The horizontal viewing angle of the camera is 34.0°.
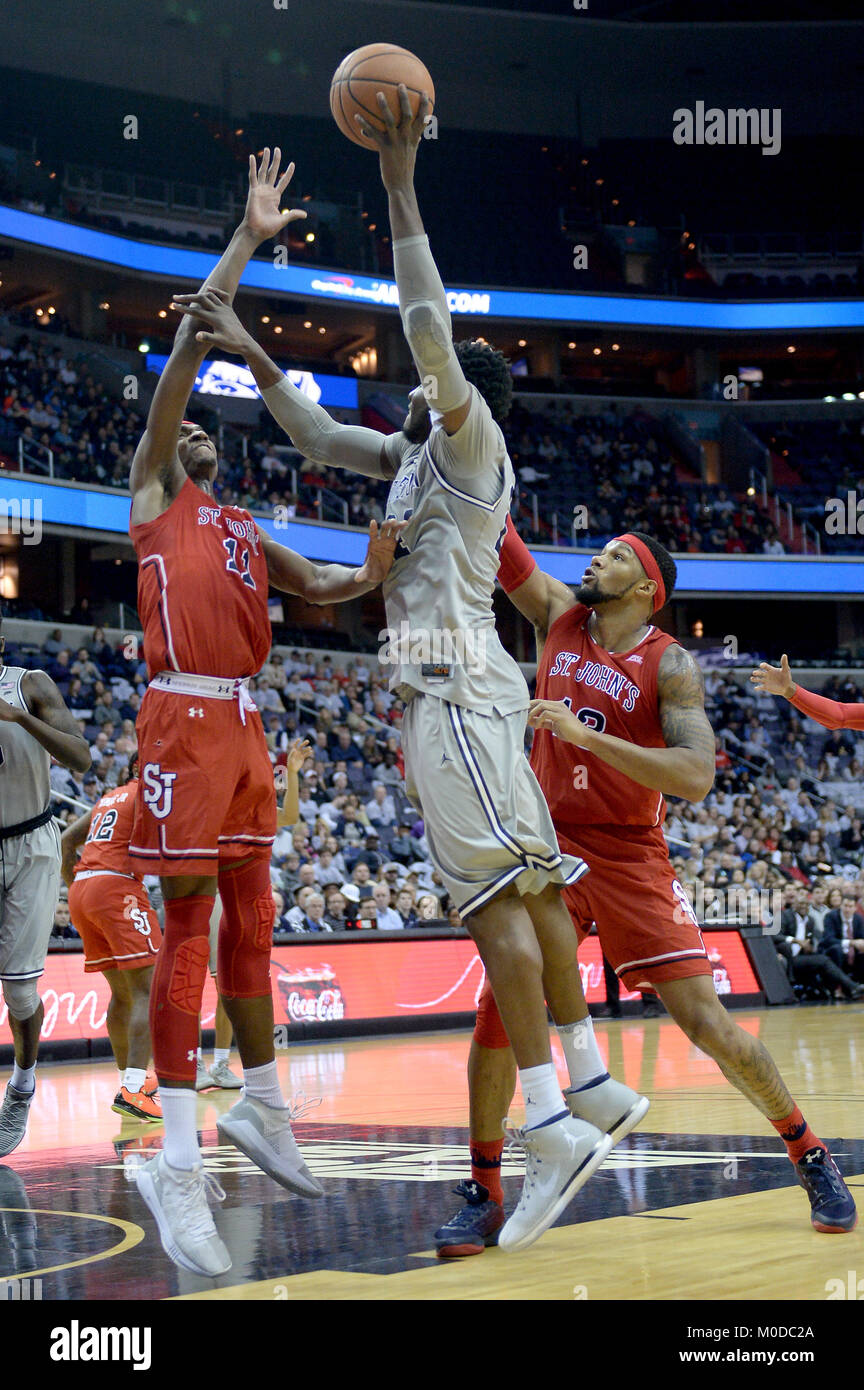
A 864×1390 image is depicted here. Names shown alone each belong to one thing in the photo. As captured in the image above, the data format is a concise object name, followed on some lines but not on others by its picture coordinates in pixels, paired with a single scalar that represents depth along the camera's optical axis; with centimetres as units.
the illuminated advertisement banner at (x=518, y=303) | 2841
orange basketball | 409
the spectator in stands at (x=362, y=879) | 1627
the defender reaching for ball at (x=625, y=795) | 438
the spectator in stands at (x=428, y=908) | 1570
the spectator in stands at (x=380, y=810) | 2005
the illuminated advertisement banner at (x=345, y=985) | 1190
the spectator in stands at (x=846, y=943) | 1808
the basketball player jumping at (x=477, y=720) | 386
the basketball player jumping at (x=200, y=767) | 406
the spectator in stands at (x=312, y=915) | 1438
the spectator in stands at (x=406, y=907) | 1579
